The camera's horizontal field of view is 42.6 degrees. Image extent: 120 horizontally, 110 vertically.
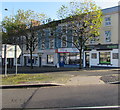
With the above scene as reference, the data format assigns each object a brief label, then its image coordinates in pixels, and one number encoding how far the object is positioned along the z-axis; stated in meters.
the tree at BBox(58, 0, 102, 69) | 19.23
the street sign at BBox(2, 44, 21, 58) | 13.56
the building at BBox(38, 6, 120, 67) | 23.03
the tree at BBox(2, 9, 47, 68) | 24.16
